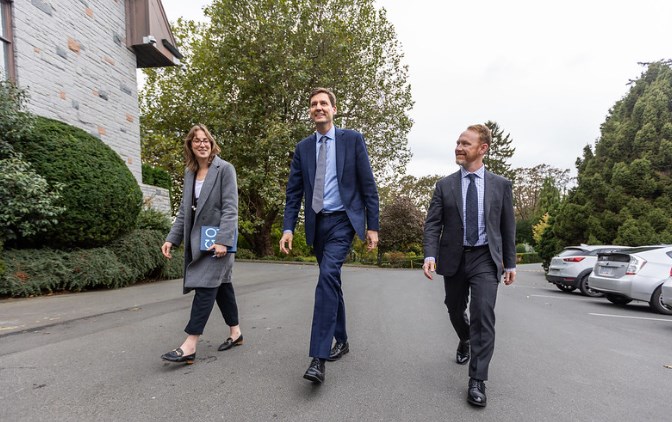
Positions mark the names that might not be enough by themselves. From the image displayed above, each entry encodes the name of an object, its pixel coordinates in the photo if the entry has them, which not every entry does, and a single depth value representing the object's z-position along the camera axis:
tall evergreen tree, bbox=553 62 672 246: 13.48
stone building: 7.61
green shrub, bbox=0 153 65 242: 5.75
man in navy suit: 2.79
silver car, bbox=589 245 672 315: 7.12
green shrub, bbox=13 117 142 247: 6.44
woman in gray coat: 2.99
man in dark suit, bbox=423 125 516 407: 2.61
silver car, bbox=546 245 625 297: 9.93
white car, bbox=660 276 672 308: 5.85
